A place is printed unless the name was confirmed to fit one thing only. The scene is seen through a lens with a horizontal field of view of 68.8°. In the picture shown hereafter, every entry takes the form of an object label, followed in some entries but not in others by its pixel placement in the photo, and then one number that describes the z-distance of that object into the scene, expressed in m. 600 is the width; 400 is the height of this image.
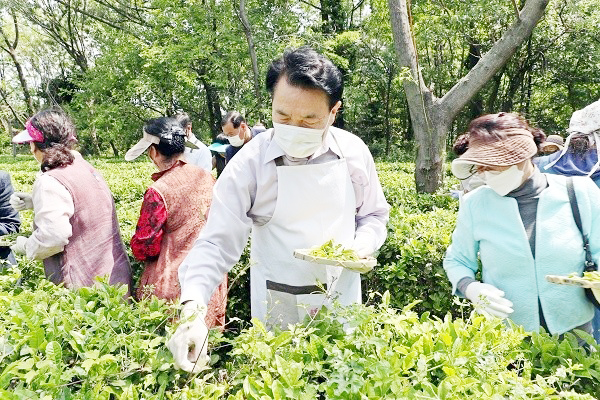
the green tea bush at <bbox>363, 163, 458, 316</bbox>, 3.28
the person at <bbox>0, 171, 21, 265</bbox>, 3.32
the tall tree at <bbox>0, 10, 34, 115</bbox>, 23.47
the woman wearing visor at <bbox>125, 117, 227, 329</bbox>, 2.45
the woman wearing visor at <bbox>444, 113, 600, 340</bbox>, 1.84
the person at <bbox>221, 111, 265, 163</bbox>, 5.39
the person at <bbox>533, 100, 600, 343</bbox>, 2.75
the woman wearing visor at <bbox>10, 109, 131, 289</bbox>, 2.30
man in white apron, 1.69
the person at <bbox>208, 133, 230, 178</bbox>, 6.14
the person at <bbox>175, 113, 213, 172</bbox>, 5.48
